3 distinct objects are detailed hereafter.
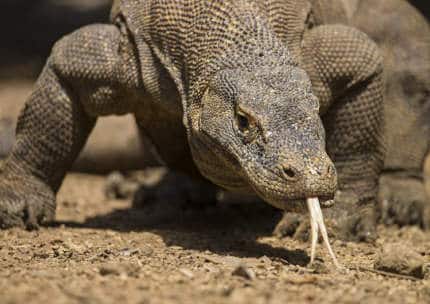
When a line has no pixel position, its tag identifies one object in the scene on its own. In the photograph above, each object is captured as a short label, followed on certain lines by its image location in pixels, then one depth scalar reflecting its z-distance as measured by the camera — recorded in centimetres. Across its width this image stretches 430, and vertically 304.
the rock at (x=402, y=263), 878
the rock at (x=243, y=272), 809
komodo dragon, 902
